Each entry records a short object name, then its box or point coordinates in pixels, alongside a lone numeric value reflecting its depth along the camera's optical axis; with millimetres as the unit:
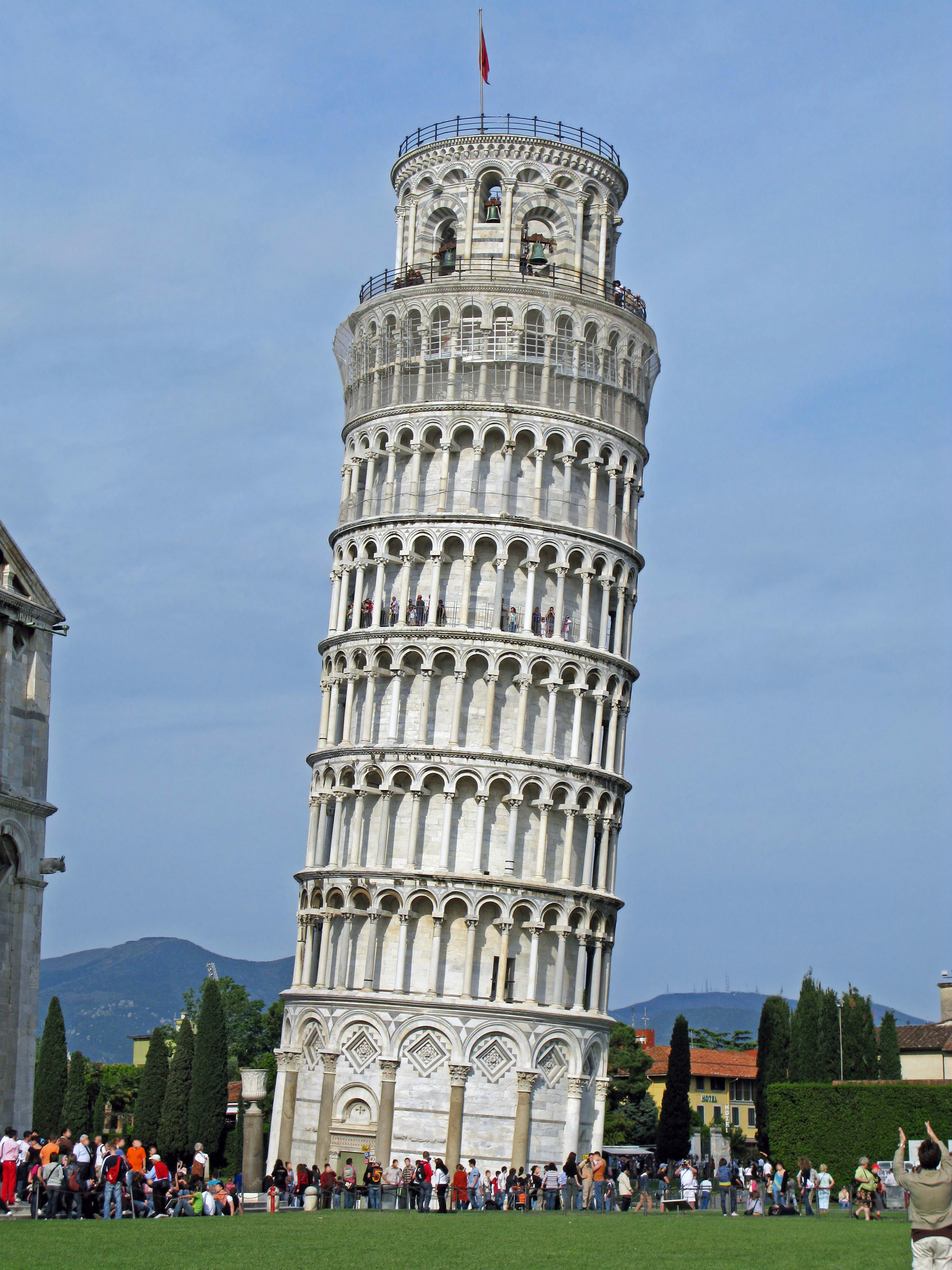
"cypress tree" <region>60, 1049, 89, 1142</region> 88875
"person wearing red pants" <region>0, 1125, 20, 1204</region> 32094
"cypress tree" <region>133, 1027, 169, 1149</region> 84938
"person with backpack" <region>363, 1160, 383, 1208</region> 45062
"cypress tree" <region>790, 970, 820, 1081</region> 78812
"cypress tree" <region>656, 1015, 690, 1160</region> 78875
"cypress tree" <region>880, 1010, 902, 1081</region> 80875
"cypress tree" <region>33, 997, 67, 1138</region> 82500
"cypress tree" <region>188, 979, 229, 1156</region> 81750
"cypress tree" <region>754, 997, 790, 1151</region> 84188
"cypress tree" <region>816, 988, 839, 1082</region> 78938
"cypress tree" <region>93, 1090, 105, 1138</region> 99938
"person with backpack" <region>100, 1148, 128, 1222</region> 32531
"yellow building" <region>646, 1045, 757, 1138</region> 121625
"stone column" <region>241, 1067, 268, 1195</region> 46125
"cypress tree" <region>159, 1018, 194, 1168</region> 82875
